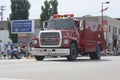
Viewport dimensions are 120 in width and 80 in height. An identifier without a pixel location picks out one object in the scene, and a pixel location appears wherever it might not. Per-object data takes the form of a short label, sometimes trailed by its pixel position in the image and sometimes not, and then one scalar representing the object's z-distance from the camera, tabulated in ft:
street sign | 149.38
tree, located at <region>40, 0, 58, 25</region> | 222.69
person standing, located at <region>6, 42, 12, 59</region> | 123.85
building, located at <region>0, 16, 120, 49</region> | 240.94
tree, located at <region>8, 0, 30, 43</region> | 225.35
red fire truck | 92.46
